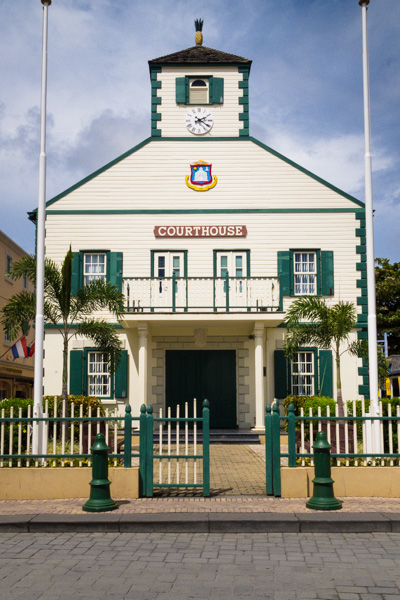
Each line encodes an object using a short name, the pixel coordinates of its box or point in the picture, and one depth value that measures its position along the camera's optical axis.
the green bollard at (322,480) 7.80
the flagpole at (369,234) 10.59
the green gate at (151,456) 8.52
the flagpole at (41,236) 10.81
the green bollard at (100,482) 7.76
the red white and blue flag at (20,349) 27.17
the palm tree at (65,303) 13.85
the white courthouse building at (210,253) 18.22
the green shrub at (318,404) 13.81
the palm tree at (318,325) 16.19
